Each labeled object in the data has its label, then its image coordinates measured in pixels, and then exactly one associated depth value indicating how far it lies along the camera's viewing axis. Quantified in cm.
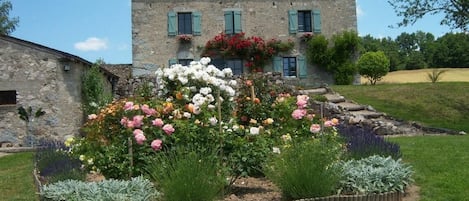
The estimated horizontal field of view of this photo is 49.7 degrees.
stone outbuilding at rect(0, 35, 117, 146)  1450
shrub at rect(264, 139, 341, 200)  500
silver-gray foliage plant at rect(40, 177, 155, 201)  491
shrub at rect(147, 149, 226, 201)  462
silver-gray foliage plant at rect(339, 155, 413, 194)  525
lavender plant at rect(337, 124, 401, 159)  674
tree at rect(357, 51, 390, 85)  2512
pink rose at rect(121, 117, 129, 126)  609
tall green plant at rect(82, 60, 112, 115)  1539
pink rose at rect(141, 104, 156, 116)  613
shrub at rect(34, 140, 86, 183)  613
